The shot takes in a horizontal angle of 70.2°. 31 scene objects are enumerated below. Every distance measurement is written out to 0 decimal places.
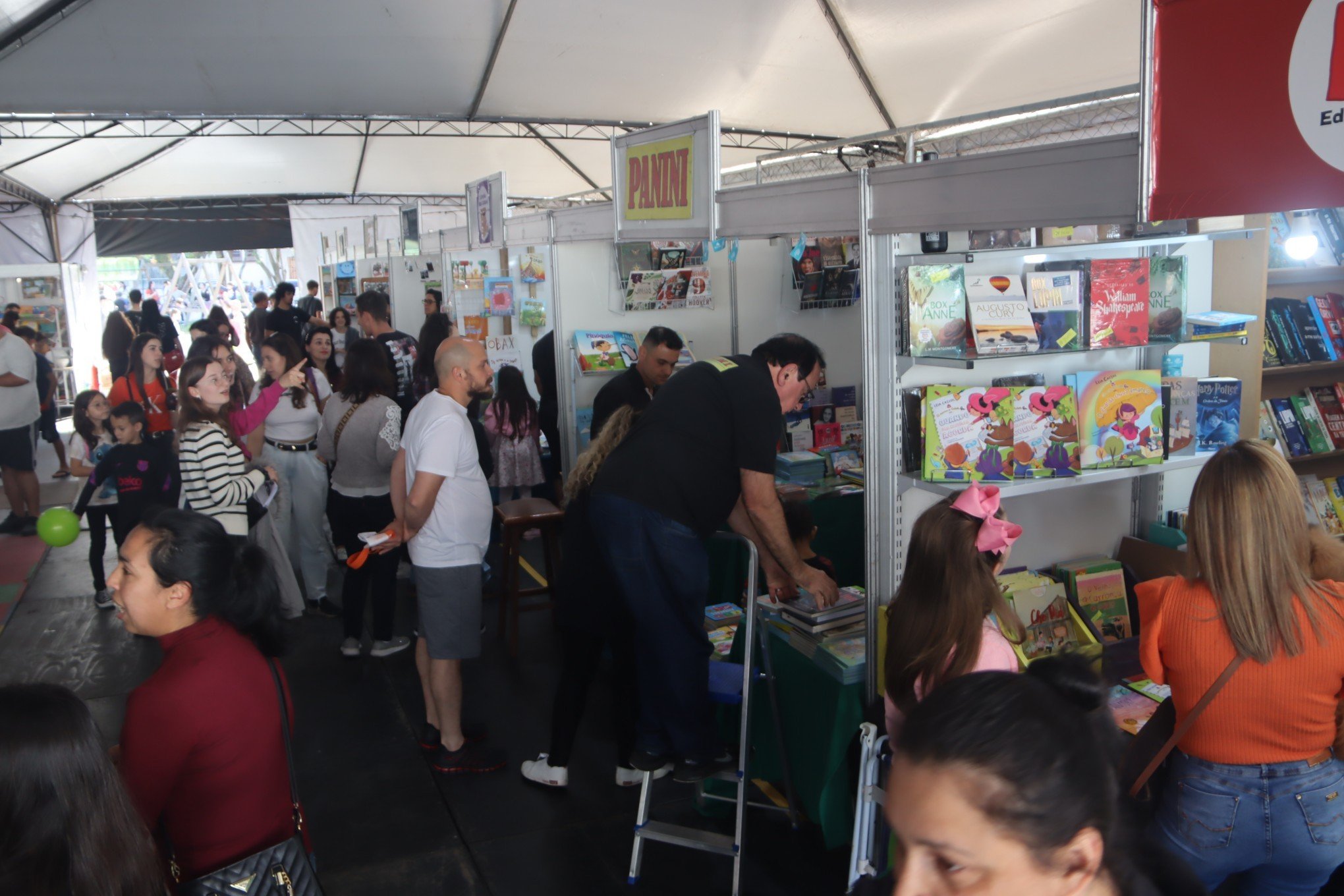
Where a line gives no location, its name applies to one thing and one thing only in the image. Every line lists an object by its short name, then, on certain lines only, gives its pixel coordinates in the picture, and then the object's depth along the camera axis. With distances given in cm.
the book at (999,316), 261
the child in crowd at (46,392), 820
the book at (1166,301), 284
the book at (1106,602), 299
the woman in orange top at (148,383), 594
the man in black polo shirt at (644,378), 455
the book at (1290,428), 361
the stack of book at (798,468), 456
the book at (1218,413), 287
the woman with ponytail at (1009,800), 87
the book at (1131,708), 242
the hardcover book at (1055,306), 268
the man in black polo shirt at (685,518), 262
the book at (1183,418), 287
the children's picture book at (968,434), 258
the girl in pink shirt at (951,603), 193
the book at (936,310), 256
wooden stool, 453
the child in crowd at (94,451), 525
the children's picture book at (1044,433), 264
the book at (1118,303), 271
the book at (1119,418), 272
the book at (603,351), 514
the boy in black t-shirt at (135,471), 438
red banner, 166
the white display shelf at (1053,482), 254
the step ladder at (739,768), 259
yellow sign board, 367
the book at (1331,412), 368
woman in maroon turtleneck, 165
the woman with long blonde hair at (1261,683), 172
